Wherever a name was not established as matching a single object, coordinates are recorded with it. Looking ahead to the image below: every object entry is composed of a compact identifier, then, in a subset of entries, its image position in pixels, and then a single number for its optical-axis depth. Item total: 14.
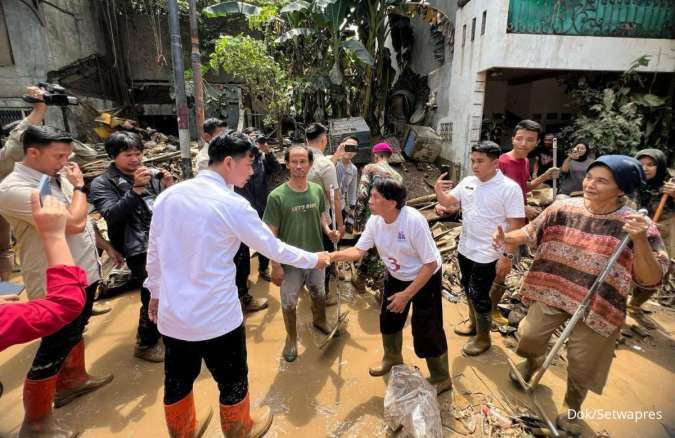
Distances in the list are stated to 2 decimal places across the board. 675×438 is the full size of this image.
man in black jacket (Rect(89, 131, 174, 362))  3.11
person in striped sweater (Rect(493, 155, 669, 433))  2.20
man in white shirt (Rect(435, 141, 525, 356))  3.20
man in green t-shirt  3.46
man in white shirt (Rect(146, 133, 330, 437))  1.99
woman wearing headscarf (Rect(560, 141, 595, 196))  5.51
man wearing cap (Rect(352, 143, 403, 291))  4.45
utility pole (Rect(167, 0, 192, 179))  5.55
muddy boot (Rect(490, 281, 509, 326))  3.95
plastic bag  2.44
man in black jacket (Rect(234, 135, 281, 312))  4.32
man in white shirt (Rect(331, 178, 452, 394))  2.61
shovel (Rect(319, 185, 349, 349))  3.69
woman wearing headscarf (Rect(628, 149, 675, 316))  3.66
